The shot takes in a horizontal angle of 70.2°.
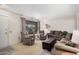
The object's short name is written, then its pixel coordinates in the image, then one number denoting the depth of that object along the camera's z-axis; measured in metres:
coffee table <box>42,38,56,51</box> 1.04
